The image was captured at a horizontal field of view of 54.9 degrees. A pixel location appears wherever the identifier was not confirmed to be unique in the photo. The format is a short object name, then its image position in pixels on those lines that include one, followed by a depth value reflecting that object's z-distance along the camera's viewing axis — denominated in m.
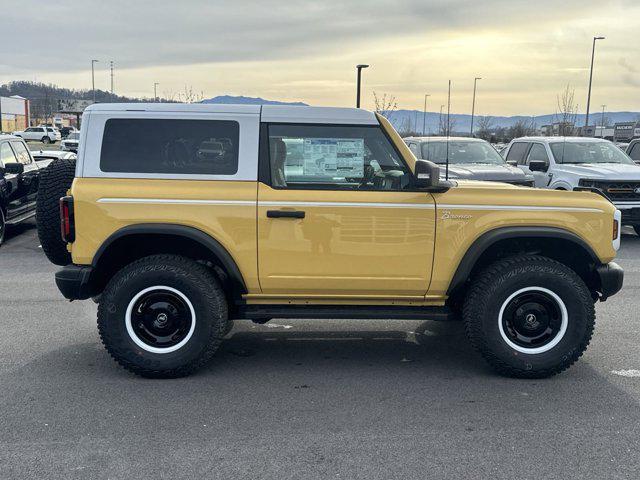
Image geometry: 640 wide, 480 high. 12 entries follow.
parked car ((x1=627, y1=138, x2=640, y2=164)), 13.88
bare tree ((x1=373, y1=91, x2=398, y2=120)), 24.72
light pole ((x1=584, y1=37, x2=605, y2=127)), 27.42
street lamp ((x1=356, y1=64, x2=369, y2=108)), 18.68
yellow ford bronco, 4.34
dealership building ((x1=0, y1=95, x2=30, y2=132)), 71.38
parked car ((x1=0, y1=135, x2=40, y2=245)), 9.88
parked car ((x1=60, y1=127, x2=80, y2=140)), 65.47
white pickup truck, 10.56
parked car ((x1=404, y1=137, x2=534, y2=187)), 10.44
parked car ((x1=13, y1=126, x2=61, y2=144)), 54.90
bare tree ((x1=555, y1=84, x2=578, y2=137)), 21.23
